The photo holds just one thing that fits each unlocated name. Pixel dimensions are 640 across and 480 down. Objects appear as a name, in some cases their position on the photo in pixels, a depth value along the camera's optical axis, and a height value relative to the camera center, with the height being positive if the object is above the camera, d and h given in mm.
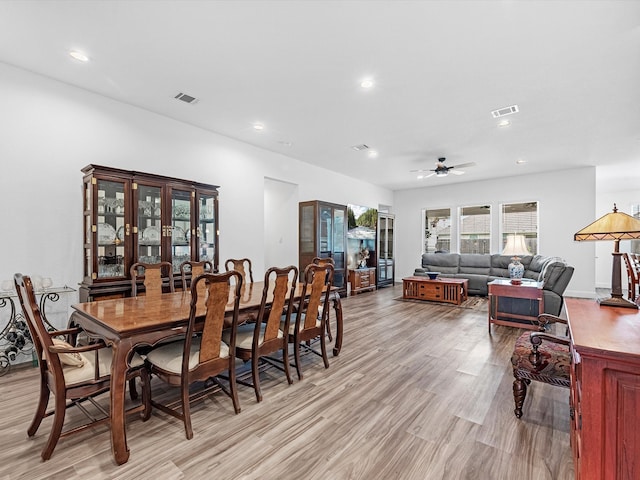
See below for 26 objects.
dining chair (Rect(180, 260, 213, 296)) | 3754 -370
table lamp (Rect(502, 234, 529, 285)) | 4660 -156
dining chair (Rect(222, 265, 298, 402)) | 2531 -834
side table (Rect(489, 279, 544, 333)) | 4352 -896
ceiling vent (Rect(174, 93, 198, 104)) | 3818 +1783
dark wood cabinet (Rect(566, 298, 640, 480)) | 1210 -665
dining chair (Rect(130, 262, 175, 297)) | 3232 -413
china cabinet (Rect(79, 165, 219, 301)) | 3457 +195
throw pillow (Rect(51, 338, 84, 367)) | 1900 -742
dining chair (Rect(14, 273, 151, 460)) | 1757 -824
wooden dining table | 1819 -554
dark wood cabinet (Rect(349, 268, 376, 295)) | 7574 -981
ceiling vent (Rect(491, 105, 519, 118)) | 4106 +1770
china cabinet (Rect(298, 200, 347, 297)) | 6612 +109
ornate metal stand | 3080 -968
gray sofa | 6758 -621
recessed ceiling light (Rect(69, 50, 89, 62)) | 2971 +1798
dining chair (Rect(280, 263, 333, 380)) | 2869 -705
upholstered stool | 2066 -846
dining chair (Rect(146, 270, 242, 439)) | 2047 -813
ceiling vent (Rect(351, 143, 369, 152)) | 5717 +1764
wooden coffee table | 6371 -1028
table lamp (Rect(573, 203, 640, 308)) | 1870 +49
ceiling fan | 6223 +1467
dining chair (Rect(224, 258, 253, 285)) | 4066 -326
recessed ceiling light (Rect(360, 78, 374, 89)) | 3405 +1766
